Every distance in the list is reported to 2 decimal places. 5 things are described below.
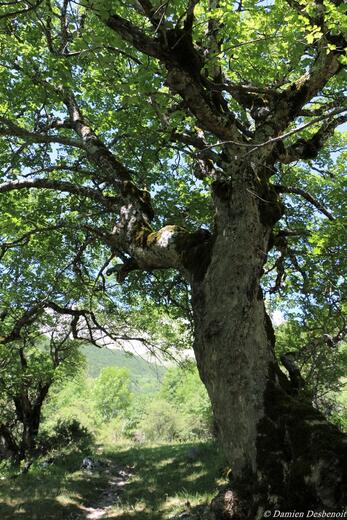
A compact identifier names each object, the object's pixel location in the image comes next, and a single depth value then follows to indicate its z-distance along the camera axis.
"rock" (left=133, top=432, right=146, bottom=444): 53.02
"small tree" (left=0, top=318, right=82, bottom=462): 16.91
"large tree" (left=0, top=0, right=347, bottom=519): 4.30
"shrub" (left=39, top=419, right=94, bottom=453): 22.41
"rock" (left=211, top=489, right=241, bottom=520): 4.15
